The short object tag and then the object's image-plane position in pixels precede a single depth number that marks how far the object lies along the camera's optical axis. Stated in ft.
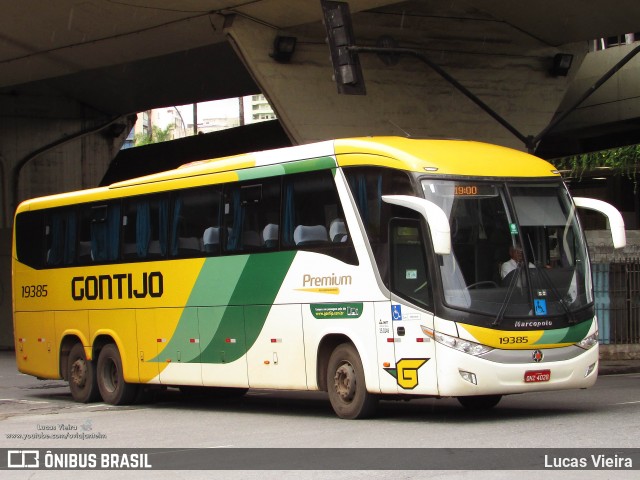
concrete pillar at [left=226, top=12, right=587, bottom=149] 80.79
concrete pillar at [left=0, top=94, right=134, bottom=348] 124.98
